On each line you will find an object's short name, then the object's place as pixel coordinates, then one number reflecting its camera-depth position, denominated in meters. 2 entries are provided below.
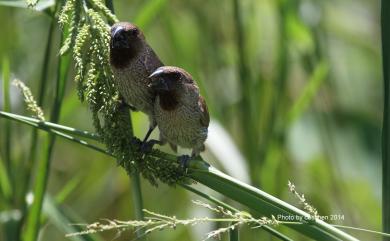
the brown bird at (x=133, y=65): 4.72
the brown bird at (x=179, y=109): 4.95
